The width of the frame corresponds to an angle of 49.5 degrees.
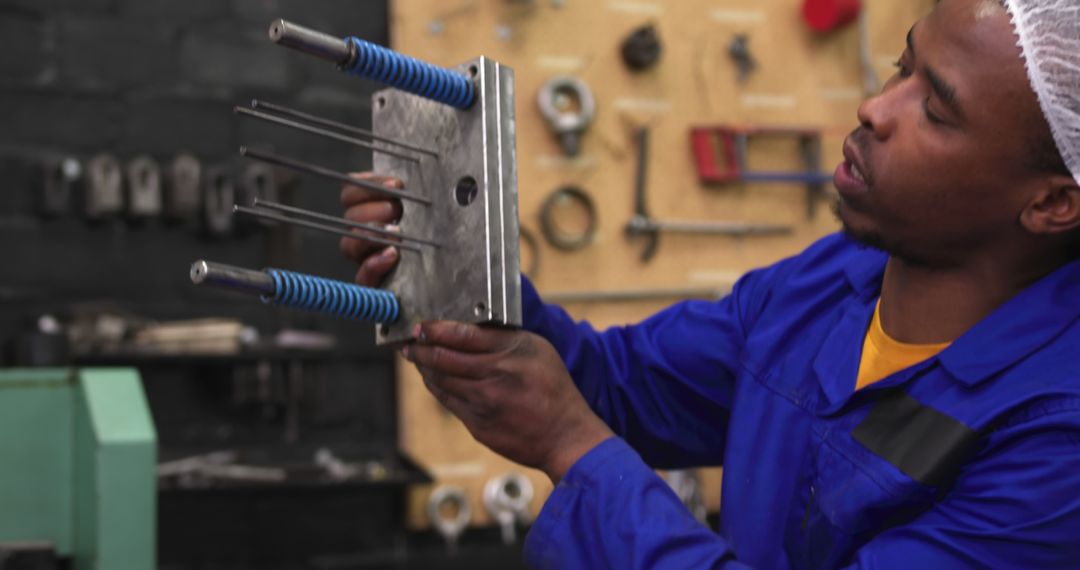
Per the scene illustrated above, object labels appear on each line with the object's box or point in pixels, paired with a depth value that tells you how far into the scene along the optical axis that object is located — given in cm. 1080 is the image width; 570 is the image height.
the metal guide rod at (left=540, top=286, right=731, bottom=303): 304
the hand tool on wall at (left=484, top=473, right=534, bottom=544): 290
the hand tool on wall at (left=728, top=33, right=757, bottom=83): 326
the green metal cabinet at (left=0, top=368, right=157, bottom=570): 154
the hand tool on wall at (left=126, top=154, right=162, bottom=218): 263
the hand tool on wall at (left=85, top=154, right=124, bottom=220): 261
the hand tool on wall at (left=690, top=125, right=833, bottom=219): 320
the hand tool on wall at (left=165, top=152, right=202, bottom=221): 265
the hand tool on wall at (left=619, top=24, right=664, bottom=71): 311
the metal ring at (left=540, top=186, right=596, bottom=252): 302
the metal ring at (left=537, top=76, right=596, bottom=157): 303
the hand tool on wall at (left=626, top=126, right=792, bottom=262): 313
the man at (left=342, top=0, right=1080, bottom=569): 95
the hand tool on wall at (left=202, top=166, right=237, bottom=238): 269
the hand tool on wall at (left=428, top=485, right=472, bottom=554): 285
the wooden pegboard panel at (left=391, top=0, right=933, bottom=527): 295
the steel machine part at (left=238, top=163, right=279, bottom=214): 268
